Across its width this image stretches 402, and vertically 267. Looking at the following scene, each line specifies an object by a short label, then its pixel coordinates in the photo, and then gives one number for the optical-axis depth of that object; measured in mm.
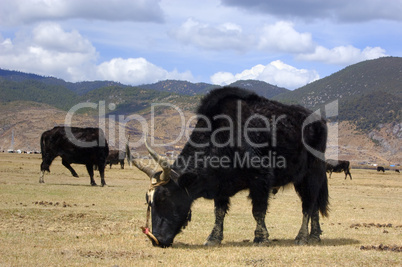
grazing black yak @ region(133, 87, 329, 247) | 8789
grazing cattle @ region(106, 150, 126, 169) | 51356
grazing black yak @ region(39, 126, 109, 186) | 24344
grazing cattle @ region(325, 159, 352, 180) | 47875
